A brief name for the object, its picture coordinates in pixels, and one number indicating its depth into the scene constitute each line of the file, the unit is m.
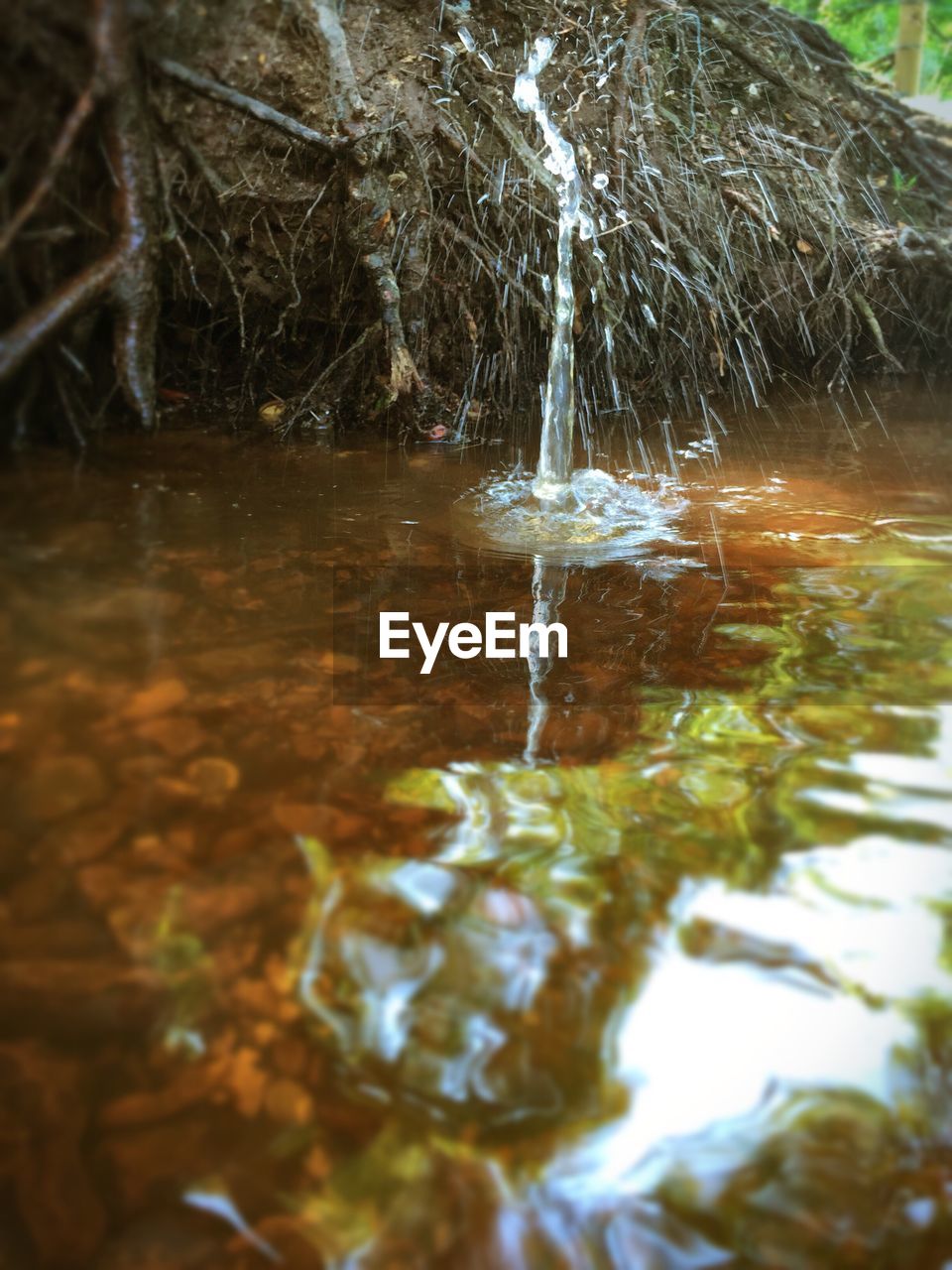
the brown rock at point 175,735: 0.36
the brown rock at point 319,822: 0.32
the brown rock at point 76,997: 0.25
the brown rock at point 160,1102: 0.23
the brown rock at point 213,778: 0.34
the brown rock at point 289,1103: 0.23
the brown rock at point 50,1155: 0.21
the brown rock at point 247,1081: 0.23
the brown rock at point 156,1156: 0.22
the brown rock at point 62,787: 0.33
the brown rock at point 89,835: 0.31
